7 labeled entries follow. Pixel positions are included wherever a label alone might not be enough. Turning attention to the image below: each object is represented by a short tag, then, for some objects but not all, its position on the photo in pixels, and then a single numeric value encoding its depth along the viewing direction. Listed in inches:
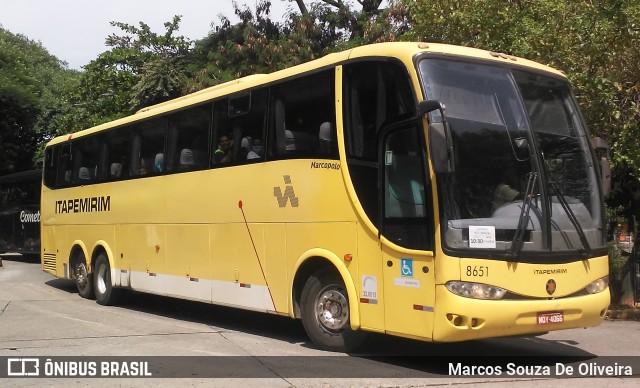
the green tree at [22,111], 1191.6
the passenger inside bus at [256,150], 370.8
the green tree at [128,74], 941.2
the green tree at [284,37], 839.2
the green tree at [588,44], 426.6
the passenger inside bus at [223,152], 398.4
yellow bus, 271.1
